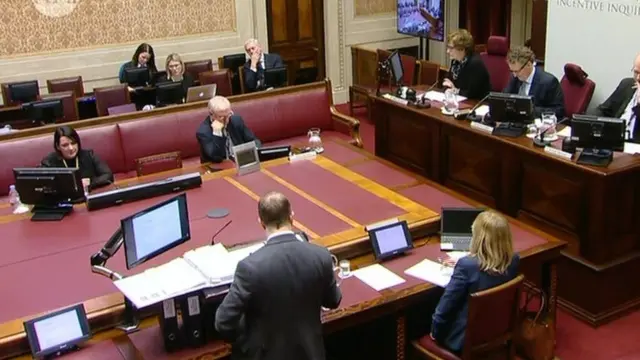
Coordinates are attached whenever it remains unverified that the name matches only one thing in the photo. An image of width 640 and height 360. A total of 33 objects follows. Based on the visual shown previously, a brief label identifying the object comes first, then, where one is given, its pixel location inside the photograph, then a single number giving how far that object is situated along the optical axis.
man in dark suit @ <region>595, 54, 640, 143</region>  5.65
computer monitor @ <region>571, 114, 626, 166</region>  5.00
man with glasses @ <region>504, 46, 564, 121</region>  6.20
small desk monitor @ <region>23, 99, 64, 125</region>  7.03
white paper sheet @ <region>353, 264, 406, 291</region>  4.01
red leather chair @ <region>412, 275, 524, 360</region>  3.52
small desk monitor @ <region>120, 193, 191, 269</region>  3.80
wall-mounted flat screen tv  9.92
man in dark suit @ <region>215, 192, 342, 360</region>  3.12
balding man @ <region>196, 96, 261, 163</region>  6.14
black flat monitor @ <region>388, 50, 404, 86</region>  7.54
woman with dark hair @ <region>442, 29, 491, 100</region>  7.11
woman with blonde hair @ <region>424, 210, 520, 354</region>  3.59
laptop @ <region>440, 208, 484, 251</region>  4.40
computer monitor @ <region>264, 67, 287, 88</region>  8.16
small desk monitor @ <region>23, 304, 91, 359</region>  3.47
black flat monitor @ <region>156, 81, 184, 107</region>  7.51
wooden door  10.39
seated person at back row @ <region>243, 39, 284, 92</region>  8.67
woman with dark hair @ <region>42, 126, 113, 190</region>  5.68
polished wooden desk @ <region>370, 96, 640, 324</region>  4.95
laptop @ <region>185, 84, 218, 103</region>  7.49
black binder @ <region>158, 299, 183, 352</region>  3.48
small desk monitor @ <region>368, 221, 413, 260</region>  4.29
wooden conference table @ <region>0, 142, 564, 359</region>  3.75
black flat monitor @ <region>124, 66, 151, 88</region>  8.52
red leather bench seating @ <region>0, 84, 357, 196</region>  6.41
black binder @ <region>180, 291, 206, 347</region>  3.50
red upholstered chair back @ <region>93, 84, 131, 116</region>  8.01
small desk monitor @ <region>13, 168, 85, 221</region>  4.94
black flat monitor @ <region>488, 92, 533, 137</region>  5.71
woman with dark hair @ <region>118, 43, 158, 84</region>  8.76
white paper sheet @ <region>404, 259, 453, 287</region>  4.02
